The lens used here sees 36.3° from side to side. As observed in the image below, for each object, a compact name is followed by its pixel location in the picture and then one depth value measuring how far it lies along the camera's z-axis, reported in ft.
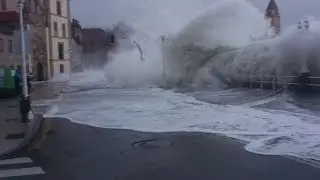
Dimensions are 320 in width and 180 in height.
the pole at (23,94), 49.57
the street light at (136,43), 182.11
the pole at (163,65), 137.69
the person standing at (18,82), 84.54
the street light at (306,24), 80.33
